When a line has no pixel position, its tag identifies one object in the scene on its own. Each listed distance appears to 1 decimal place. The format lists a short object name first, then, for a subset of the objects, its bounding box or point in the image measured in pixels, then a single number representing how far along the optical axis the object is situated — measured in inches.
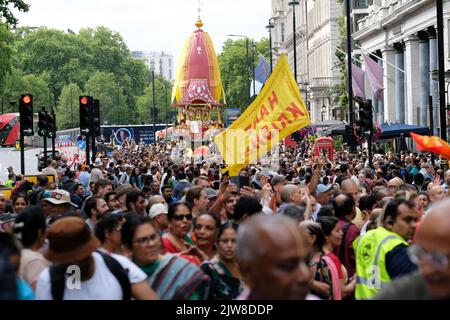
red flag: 607.2
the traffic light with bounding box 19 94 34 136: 1070.3
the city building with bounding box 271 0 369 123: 3599.9
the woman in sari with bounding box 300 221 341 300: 331.6
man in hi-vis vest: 314.8
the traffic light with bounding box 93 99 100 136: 1234.7
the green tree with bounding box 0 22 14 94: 2064.7
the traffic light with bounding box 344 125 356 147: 1453.0
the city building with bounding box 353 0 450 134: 2146.9
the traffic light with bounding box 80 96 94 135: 1163.3
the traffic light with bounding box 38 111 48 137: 1251.2
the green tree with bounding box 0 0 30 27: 1656.0
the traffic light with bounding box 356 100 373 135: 1209.6
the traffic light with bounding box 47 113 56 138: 1262.2
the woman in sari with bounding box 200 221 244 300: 287.9
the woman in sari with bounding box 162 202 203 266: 361.7
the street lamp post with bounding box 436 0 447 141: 1010.1
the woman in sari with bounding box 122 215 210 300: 269.4
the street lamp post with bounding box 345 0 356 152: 1497.3
